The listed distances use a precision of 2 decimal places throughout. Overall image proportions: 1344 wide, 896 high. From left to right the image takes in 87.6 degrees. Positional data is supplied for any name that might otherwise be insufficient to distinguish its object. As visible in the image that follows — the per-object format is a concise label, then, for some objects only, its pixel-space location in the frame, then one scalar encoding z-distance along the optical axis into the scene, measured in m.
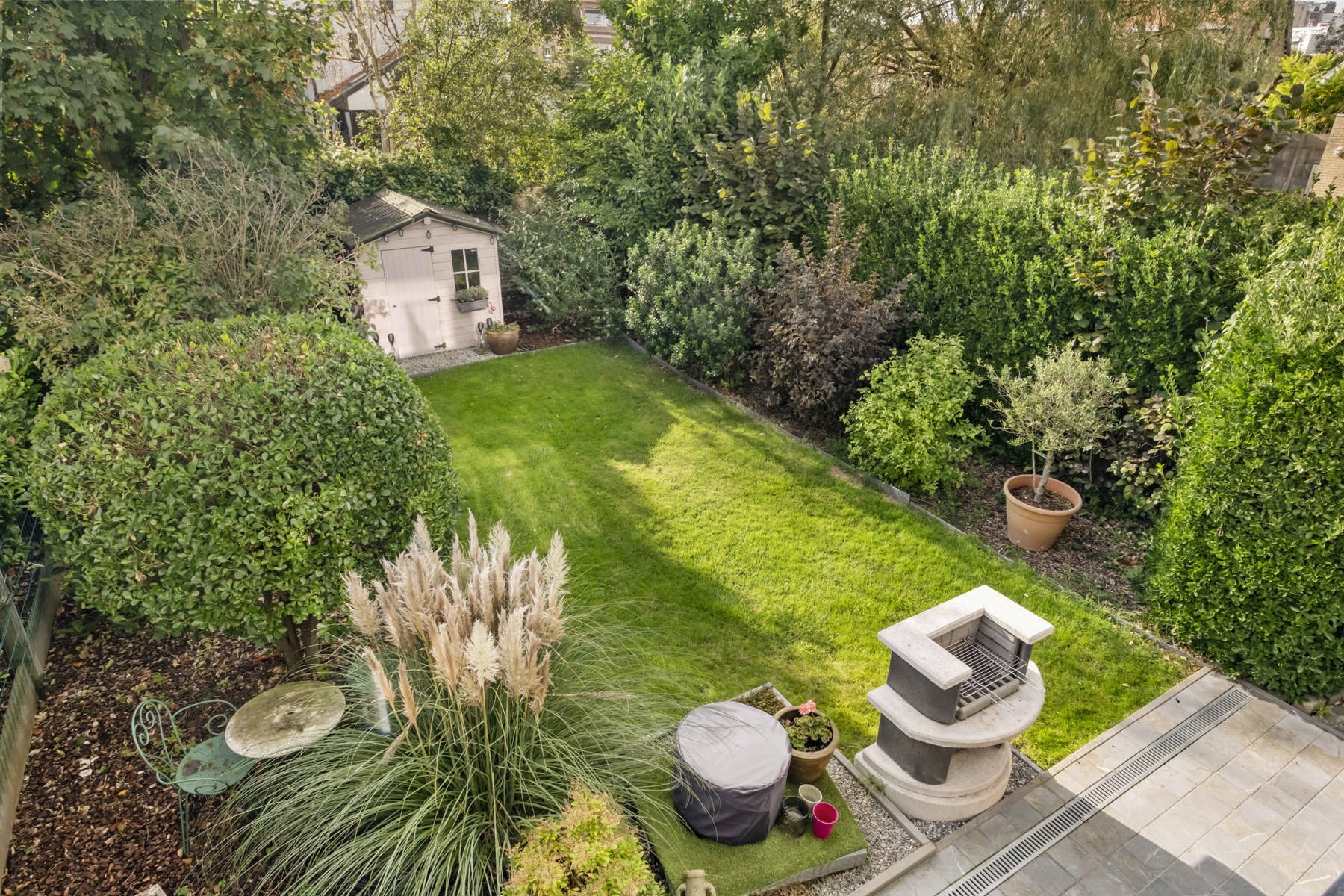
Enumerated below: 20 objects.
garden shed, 10.15
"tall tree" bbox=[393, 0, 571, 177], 13.45
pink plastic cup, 3.73
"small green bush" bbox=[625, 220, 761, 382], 9.12
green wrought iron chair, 3.44
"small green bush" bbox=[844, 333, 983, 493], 6.96
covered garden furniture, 3.49
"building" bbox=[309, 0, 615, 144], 16.03
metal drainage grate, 3.80
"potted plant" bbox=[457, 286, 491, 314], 11.00
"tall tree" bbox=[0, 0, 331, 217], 5.65
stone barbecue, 3.87
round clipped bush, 3.82
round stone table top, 3.48
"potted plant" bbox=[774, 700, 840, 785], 3.95
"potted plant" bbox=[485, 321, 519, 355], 10.99
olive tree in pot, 6.04
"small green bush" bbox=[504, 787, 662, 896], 2.83
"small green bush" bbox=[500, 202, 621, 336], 11.42
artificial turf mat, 3.54
